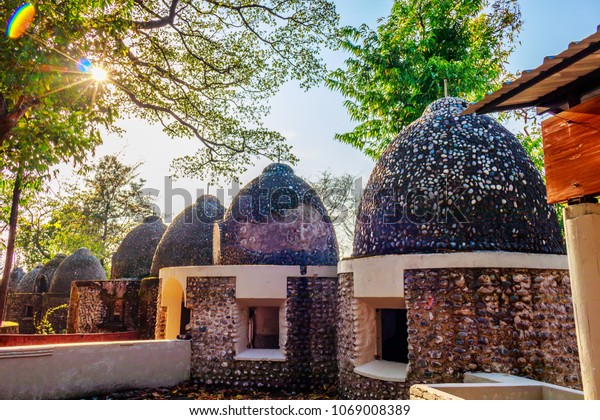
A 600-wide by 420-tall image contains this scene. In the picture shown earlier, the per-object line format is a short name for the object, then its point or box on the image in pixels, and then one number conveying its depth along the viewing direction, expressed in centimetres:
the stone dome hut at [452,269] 655
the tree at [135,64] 654
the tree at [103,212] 2672
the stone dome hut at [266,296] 1009
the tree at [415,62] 1366
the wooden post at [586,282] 361
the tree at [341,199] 2509
